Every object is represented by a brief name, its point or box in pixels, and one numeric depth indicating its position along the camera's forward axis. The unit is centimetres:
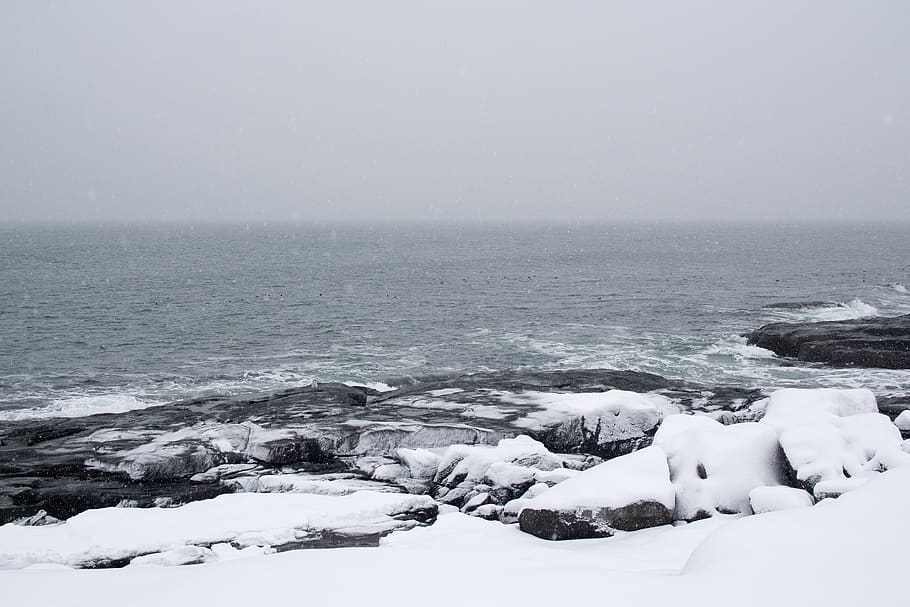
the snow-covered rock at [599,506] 1262
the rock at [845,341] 3347
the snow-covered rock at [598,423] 1975
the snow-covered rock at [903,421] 1933
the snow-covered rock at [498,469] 1548
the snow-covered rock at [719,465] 1345
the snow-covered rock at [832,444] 1336
